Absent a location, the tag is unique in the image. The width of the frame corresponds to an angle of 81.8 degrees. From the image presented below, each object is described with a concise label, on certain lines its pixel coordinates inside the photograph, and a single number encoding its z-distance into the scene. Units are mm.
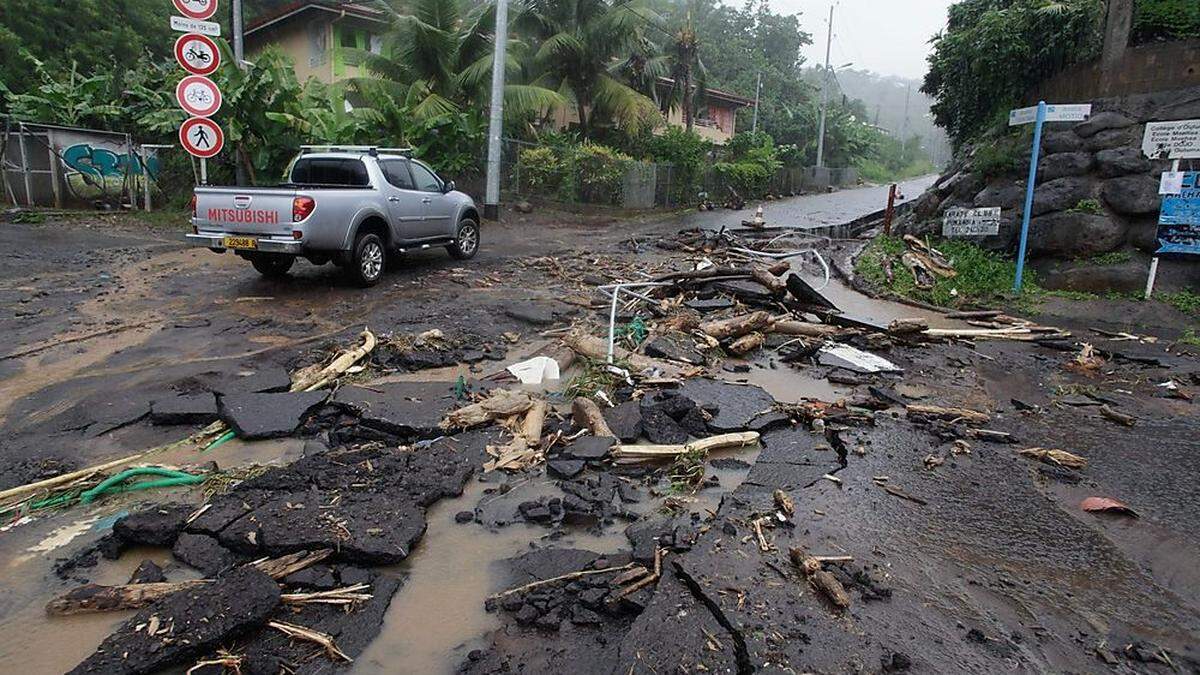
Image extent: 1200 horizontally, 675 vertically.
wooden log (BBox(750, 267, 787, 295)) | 9898
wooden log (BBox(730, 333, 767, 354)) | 8067
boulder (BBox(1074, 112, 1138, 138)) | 12734
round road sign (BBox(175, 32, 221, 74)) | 10531
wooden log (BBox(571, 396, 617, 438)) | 5469
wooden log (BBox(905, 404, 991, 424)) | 6188
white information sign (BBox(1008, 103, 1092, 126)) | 10836
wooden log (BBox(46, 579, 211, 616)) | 3277
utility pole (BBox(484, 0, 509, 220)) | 18453
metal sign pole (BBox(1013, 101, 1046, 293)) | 11211
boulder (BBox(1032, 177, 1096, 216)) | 12781
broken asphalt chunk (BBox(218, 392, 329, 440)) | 5301
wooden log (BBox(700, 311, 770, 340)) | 8447
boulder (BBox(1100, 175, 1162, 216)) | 11938
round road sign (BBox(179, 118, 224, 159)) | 10727
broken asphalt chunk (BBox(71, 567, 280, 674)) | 2850
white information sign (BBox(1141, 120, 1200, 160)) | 10523
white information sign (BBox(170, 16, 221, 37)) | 10273
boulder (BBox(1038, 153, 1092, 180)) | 12891
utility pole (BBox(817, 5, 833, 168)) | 44225
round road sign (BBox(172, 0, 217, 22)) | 10375
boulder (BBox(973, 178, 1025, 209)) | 13820
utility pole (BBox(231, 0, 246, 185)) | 16764
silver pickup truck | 9203
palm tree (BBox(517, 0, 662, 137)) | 25688
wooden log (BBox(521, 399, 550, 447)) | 5367
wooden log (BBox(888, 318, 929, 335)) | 8633
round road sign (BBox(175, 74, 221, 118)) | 10531
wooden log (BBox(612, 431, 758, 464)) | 5070
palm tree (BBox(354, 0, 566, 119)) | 21859
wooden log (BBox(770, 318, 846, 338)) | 8680
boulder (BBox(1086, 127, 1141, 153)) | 12516
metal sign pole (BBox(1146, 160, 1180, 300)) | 11139
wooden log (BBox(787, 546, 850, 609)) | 3404
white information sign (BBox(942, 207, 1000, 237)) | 13312
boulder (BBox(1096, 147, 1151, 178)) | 12227
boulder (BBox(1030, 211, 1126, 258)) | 12227
